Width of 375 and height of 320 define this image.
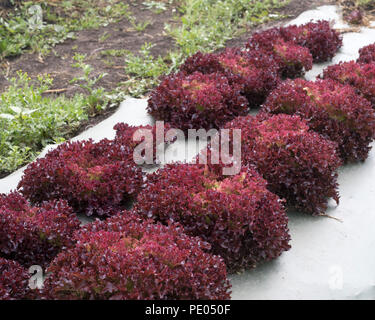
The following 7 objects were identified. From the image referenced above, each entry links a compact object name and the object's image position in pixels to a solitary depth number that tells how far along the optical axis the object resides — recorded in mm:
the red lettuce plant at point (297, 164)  3988
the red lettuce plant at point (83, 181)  3840
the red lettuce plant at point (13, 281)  2891
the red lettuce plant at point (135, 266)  2748
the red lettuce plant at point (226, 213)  3395
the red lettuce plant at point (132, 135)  4469
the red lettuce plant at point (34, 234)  3316
